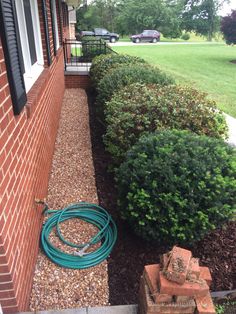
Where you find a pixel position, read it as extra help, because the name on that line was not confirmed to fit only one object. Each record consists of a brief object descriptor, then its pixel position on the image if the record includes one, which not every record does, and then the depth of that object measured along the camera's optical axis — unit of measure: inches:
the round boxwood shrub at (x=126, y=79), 196.1
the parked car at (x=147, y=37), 1528.1
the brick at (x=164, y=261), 66.1
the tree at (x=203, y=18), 2049.7
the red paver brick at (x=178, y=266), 62.2
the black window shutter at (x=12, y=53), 69.5
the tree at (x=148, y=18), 1921.8
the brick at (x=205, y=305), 63.1
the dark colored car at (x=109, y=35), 1444.0
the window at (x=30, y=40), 126.4
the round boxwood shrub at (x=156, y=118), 135.0
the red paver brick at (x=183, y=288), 62.3
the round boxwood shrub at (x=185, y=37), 1903.3
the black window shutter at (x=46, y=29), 171.6
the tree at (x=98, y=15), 1696.6
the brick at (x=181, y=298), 63.7
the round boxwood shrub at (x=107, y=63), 273.5
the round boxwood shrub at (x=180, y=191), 94.0
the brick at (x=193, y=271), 65.5
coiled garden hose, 103.0
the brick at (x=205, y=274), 69.4
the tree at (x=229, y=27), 802.4
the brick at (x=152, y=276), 65.2
